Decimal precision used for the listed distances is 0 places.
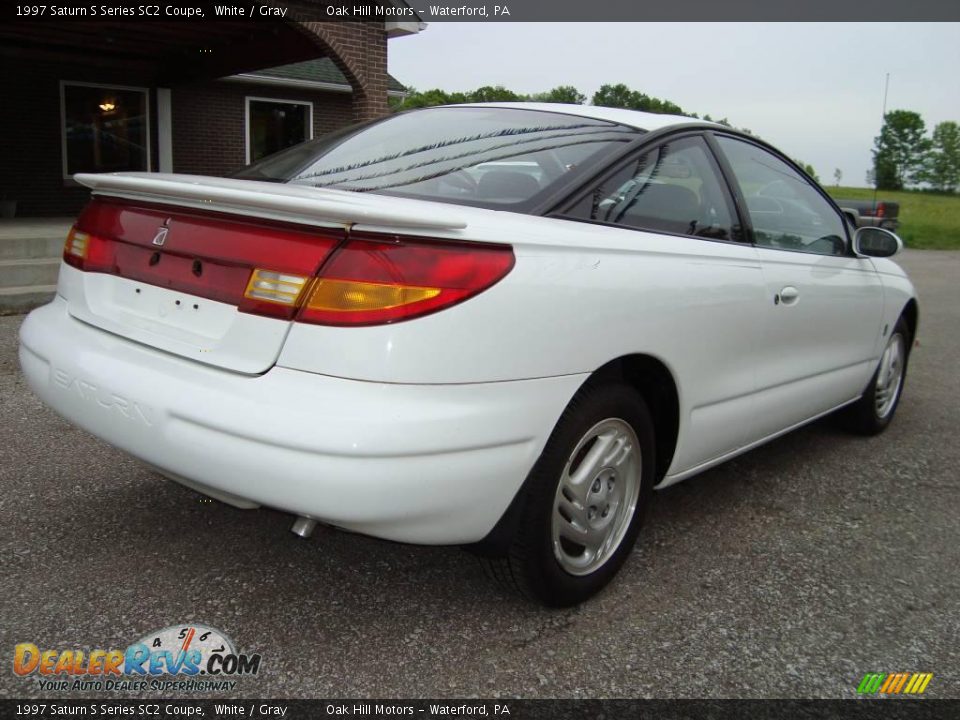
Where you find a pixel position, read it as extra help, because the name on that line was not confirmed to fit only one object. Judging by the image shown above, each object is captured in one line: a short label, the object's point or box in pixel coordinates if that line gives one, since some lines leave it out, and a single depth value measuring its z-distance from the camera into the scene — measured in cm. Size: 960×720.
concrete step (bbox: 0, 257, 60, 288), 774
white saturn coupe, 201
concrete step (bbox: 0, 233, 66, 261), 828
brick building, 1086
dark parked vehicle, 2094
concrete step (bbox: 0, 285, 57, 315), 727
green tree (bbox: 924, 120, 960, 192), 10481
